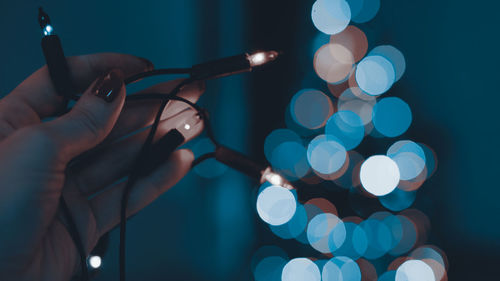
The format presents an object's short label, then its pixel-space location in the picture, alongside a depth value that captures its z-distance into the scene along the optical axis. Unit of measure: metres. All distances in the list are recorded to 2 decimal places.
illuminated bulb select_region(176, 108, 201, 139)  0.48
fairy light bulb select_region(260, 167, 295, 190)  0.47
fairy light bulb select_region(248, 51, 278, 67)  0.46
